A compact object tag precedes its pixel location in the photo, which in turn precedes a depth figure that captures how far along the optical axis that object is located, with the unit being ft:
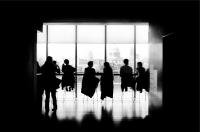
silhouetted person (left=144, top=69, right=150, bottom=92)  28.74
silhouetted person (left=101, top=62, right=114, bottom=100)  27.89
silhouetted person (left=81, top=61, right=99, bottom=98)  27.81
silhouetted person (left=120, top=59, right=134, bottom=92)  29.43
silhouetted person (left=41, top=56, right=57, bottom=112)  22.76
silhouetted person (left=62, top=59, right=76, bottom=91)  30.42
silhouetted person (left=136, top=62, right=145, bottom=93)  29.18
